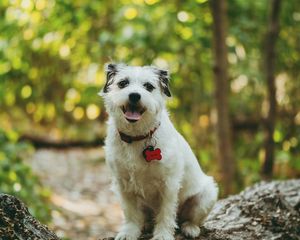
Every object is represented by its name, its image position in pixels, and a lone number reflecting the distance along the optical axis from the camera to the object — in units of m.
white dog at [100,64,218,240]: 3.23
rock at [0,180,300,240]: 3.83
